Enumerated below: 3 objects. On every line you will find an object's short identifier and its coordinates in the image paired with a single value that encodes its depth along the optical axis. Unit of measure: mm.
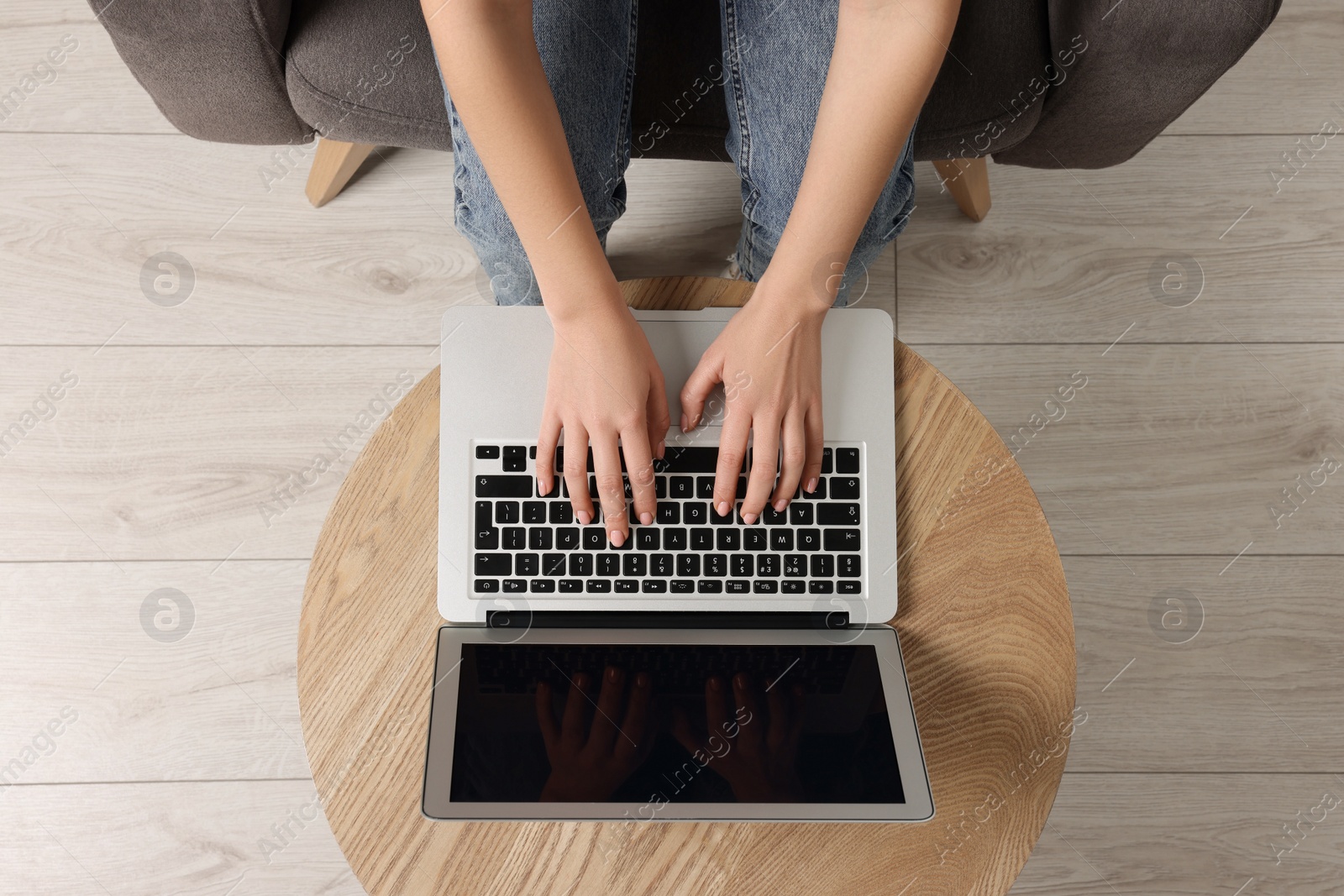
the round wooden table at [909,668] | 664
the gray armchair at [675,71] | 778
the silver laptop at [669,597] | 580
